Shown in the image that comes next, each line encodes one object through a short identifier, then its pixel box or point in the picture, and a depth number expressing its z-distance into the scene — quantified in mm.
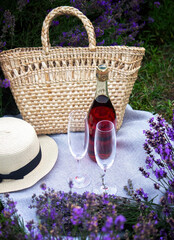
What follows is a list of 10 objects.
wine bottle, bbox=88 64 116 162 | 1815
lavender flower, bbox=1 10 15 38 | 2074
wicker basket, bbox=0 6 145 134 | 1969
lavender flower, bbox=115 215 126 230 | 856
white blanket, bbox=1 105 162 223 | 1699
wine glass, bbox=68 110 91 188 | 1610
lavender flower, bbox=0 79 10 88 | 1961
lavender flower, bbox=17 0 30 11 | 2067
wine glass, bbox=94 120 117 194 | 1437
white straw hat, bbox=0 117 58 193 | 1699
